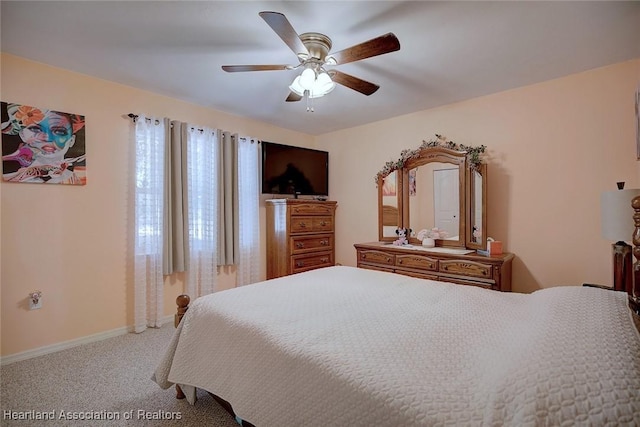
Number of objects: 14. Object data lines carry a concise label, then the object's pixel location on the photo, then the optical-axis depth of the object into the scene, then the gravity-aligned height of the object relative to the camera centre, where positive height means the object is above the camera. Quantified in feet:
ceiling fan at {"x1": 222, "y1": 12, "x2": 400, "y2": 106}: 5.24 +3.21
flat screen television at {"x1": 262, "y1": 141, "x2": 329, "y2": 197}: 12.51 +1.94
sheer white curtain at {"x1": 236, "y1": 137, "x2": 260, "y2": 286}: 12.35 +0.04
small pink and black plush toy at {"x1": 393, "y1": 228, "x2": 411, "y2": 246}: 11.45 -1.03
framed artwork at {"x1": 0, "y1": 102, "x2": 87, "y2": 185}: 7.54 +1.91
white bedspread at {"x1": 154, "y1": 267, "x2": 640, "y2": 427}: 2.45 -1.73
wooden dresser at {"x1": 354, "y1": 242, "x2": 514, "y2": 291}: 8.48 -1.83
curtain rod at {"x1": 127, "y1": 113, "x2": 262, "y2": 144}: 9.45 +3.19
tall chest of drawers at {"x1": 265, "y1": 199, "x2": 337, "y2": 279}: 12.33 -1.09
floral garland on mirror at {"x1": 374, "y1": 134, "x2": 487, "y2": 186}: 9.73 +2.10
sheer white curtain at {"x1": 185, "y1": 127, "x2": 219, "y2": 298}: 10.78 +0.13
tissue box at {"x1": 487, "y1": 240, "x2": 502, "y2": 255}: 8.90 -1.19
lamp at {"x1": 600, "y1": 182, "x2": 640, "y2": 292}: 5.45 -0.36
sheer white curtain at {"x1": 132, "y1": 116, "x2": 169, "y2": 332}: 9.57 -0.21
